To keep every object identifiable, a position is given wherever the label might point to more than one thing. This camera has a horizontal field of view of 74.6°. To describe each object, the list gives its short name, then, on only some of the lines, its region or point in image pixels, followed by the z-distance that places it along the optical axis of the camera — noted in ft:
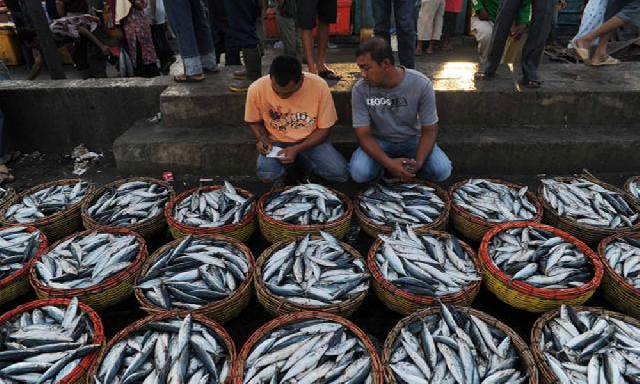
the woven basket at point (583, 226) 12.63
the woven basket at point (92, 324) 8.55
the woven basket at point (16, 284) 11.19
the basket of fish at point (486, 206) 13.24
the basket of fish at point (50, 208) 13.78
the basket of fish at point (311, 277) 10.30
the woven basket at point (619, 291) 10.48
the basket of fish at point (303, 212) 12.71
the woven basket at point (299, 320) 8.49
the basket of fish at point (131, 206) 13.64
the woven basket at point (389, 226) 12.80
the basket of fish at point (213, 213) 12.99
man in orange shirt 14.67
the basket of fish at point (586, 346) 8.55
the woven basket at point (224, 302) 10.19
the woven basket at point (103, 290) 10.65
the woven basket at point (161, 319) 8.81
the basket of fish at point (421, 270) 10.37
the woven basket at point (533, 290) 10.20
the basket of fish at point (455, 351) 8.53
